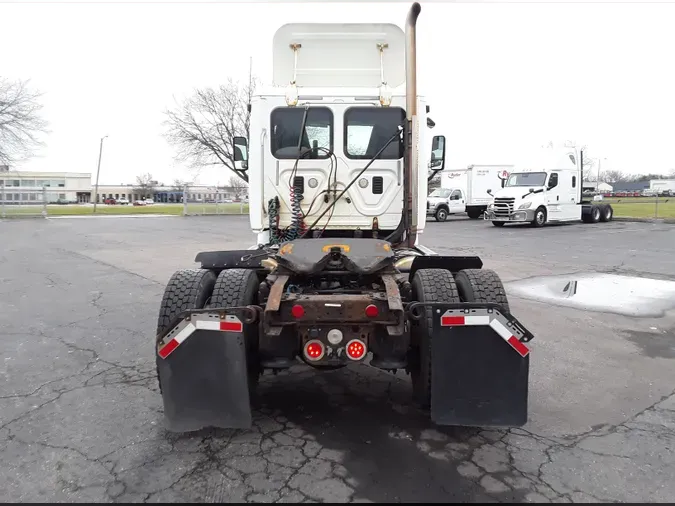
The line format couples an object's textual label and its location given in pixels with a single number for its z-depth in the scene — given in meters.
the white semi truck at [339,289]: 3.28
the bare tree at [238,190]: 35.03
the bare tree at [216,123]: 38.74
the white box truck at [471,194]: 31.13
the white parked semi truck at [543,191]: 24.06
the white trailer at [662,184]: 105.47
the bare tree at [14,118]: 28.57
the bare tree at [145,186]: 100.78
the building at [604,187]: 102.50
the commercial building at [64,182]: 97.06
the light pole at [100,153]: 51.48
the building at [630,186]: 114.07
